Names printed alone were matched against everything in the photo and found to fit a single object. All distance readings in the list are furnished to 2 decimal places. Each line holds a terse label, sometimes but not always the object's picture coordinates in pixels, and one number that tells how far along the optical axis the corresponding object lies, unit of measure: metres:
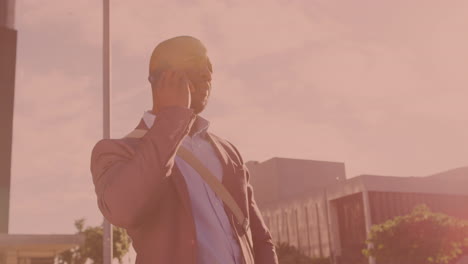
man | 1.92
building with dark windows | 71.94
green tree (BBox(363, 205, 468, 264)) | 35.66
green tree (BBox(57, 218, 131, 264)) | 57.88
